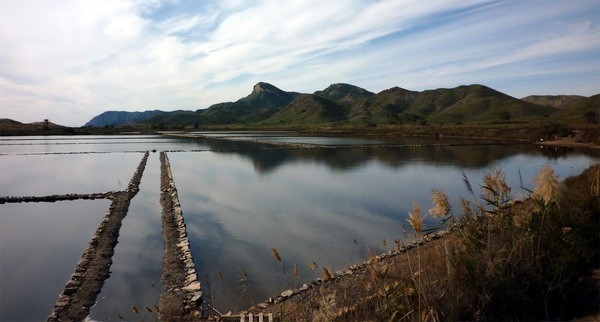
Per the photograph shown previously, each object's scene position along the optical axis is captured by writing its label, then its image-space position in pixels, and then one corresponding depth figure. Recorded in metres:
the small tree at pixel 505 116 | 110.82
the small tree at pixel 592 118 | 68.88
